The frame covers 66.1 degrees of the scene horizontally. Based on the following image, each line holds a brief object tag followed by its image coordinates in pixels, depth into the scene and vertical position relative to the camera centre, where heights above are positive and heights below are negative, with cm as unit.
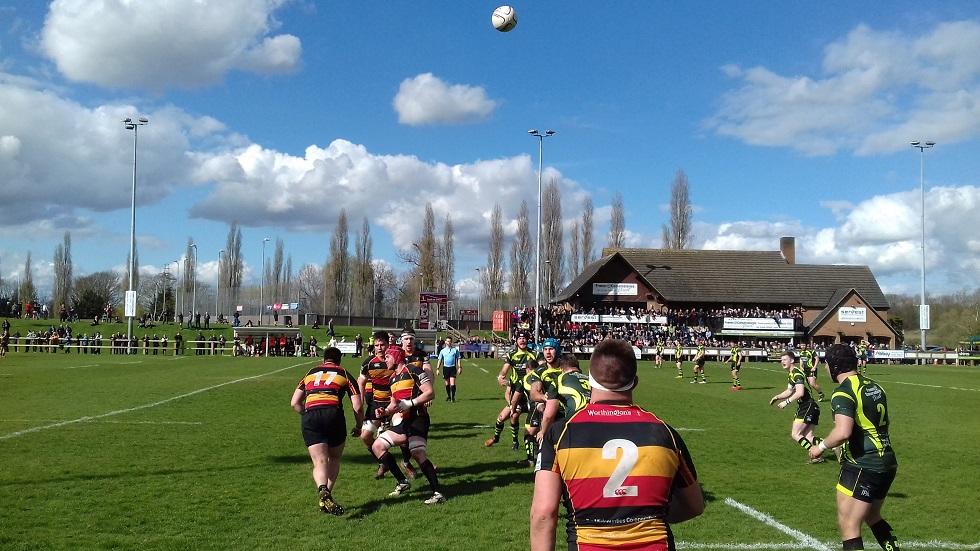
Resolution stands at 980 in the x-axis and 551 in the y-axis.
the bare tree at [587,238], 7969 +739
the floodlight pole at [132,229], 4784 +513
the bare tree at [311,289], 8879 +247
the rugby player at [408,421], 954 -148
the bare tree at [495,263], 8025 +480
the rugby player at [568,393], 746 -86
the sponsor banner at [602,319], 6012 -85
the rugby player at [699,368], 3241 -261
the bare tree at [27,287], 10546 +263
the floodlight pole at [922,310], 5494 -5
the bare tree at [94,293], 8169 +157
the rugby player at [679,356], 3466 -222
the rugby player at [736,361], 2983 -210
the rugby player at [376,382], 1092 -109
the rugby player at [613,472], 319 -70
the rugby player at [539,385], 1056 -113
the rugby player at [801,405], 1252 -166
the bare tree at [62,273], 9844 +425
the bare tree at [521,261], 7869 +494
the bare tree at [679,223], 7762 +889
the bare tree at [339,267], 8731 +465
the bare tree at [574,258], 8031 +537
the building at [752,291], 6072 +160
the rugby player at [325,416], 851 -125
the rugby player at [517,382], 1336 -135
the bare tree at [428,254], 8356 +599
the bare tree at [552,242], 7619 +691
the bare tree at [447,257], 8469 +569
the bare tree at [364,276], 8775 +368
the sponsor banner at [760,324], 5938 -118
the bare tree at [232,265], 9525 +532
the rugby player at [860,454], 594 -115
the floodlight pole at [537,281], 4850 +174
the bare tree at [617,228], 7894 +843
